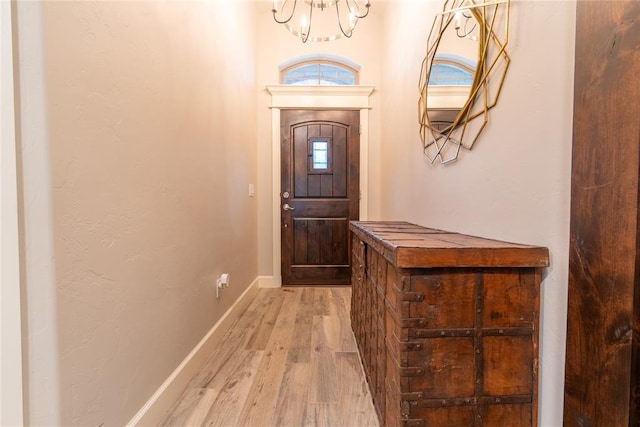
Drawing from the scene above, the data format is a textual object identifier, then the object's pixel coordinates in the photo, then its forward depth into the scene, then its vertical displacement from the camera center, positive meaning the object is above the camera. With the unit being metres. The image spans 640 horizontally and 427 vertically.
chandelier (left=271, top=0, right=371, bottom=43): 3.05 +1.92
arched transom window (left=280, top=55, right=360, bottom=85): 3.37 +1.40
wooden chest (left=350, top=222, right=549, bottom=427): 0.88 -0.44
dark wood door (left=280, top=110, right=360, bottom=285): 3.28 -0.03
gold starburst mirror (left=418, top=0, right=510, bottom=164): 1.07 +0.53
